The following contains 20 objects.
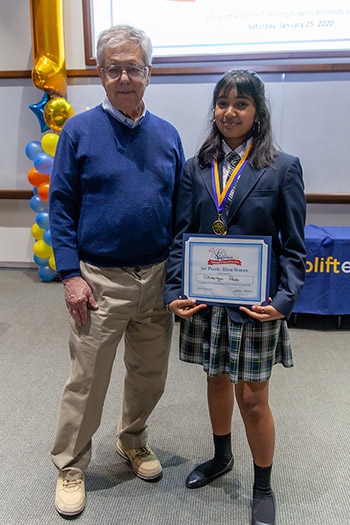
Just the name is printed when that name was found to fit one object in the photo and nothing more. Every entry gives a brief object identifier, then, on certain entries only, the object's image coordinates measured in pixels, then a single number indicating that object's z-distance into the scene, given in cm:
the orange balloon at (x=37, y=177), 376
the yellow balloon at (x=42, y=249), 390
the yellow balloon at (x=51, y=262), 388
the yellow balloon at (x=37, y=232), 394
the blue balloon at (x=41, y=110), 366
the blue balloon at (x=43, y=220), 375
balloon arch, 349
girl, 120
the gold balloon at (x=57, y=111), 355
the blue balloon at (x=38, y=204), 386
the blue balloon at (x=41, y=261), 398
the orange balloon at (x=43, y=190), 368
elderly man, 129
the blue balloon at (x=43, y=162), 358
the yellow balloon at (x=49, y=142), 360
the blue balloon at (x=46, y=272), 399
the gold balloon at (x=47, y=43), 346
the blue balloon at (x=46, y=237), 369
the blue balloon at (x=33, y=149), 377
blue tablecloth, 286
